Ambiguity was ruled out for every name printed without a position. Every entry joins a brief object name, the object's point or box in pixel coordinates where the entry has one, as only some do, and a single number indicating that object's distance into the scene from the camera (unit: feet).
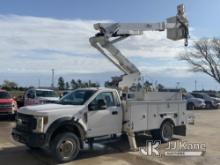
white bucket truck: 16.85
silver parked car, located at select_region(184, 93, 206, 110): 57.47
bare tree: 96.04
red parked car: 33.60
